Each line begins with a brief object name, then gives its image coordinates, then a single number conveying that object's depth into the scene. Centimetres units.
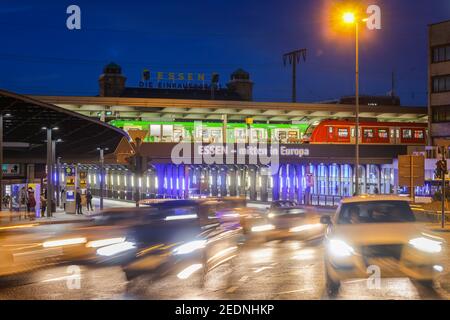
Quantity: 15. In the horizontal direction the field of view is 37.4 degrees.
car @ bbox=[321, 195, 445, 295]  1219
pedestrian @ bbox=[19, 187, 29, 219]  5103
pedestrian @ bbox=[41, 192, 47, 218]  4406
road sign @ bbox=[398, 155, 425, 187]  3125
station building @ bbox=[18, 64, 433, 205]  5941
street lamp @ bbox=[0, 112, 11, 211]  3631
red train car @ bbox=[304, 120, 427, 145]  6188
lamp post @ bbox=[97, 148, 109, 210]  5261
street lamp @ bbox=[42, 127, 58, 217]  4275
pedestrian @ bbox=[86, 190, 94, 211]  5259
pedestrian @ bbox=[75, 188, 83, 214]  4761
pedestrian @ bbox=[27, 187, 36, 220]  4462
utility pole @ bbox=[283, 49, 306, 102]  10300
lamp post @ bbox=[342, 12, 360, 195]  3384
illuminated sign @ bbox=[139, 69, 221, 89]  9365
